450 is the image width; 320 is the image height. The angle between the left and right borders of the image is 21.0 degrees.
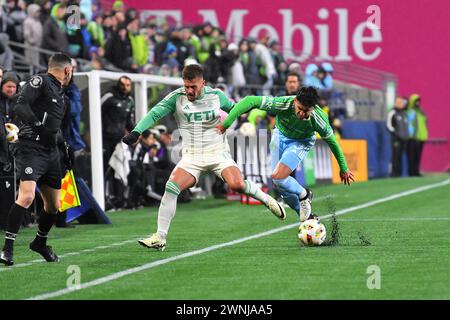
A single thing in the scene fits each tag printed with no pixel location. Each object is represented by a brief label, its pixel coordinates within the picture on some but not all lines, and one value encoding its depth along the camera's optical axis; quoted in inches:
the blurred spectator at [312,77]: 1199.6
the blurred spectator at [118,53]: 979.9
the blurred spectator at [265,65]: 1208.8
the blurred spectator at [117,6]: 1050.7
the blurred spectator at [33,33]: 910.4
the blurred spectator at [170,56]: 1060.4
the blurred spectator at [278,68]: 1225.4
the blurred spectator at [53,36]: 917.8
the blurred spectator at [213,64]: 1127.8
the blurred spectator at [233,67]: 1153.4
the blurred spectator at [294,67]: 940.8
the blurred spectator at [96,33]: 999.0
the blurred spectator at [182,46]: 1099.9
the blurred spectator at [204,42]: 1152.8
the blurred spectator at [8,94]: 629.9
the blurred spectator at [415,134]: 1311.5
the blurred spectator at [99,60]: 917.2
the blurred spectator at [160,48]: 1088.2
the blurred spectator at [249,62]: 1189.7
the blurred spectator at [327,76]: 1225.4
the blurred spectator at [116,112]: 793.6
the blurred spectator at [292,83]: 697.0
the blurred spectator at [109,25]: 1003.3
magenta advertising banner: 1512.1
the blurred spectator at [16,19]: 917.8
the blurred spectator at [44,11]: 926.4
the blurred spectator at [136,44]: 1004.6
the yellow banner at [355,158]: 1141.7
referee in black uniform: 455.8
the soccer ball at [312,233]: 516.1
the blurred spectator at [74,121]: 689.8
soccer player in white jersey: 498.3
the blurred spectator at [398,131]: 1285.7
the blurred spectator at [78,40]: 956.6
